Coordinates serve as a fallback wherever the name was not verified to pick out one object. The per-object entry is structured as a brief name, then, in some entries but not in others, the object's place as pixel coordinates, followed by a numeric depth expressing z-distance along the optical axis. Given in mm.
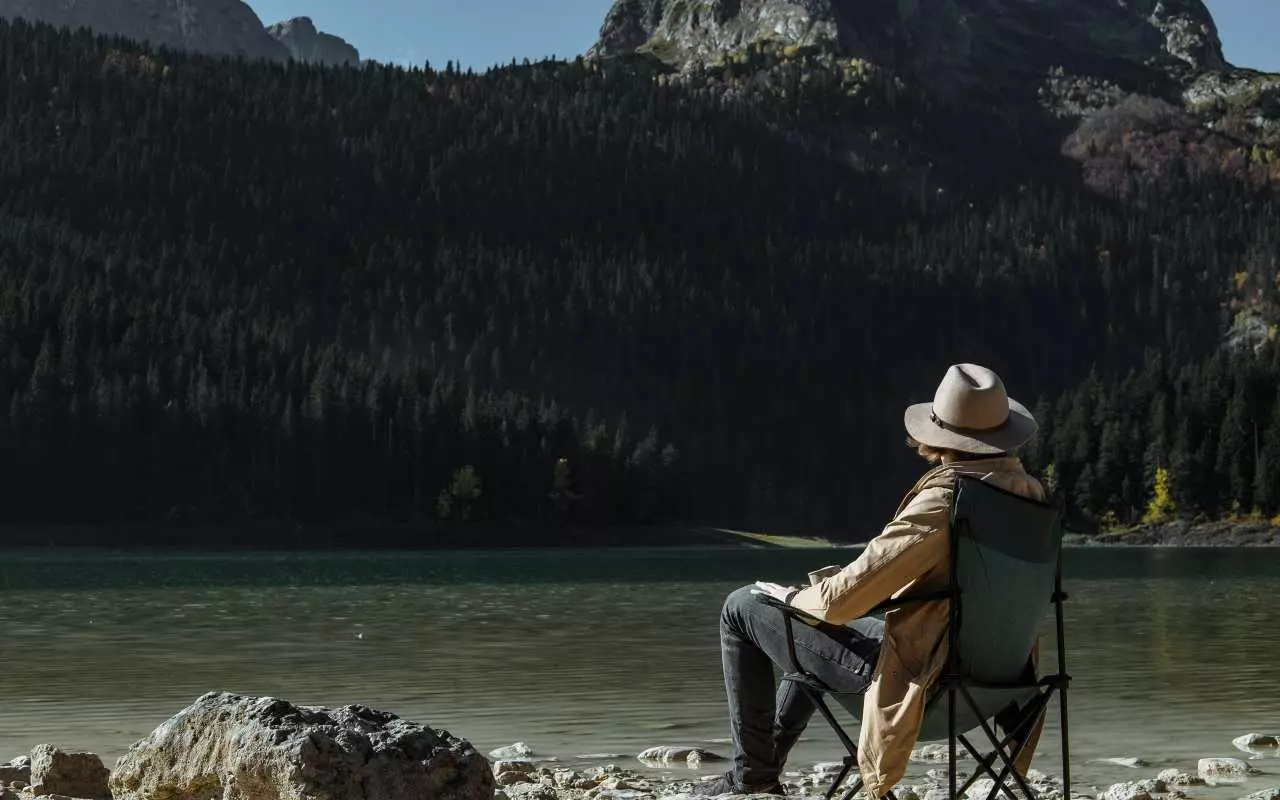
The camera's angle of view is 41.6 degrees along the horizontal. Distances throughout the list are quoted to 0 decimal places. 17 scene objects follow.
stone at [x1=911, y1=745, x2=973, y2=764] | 12495
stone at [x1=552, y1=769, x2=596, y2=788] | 10875
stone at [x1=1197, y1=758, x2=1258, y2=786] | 11608
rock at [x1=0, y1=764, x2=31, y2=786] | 10680
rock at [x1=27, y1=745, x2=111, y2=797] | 9836
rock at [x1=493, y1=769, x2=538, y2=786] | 10991
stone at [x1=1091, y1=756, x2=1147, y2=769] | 12520
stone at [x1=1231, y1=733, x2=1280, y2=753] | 13219
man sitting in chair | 7371
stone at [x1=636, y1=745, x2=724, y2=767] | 12438
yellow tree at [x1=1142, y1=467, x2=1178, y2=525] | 152625
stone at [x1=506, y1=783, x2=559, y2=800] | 9781
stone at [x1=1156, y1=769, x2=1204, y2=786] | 11123
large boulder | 7445
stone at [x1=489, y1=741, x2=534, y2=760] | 12859
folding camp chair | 7336
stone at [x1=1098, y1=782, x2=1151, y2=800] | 9859
